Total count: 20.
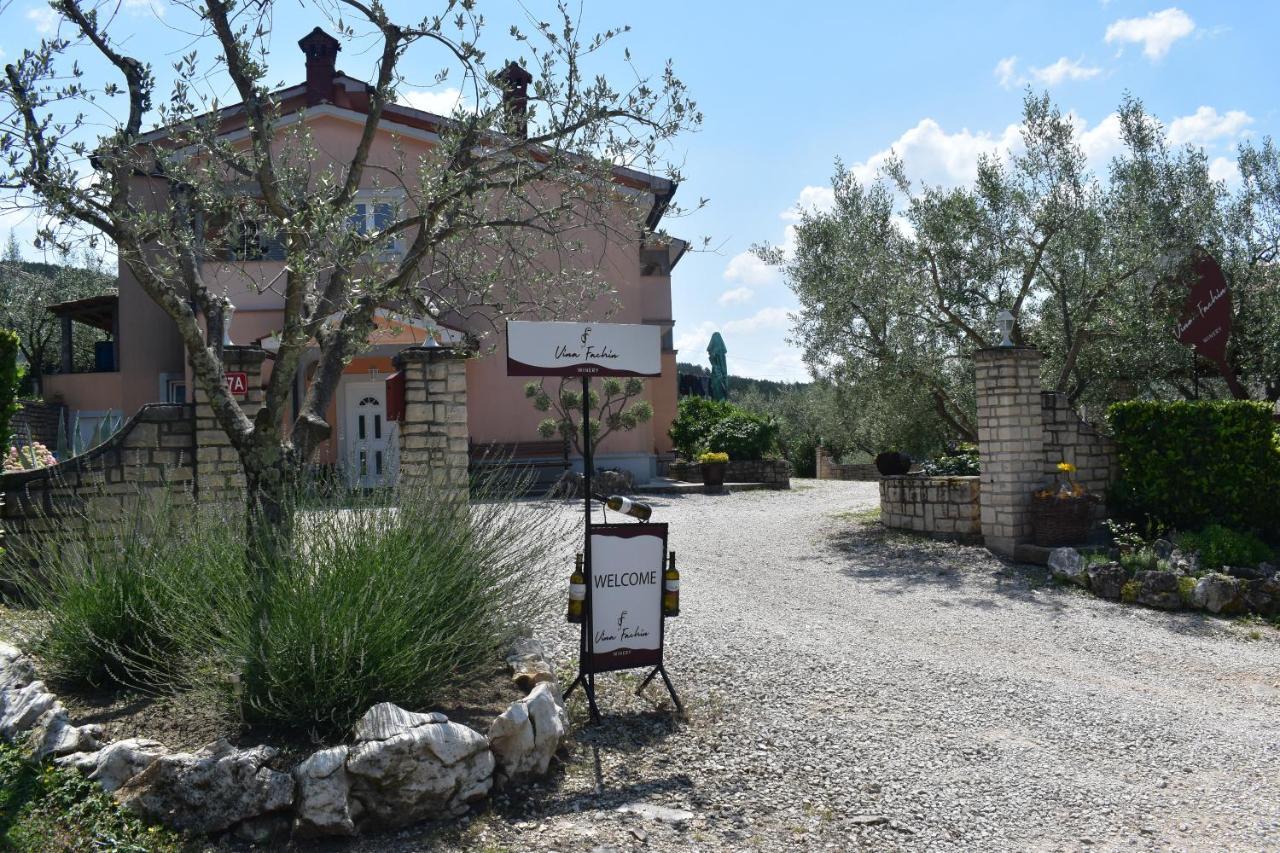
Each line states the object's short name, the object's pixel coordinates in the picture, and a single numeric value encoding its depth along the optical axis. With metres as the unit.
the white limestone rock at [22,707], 4.51
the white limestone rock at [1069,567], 9.59
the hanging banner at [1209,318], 11.41
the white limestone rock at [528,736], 4.50
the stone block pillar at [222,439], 7.91
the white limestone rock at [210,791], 4.00
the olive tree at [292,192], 5.61
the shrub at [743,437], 20.11
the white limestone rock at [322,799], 3.95
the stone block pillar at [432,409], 8.38
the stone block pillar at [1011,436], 10.83
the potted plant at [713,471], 18.75
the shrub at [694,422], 20.81
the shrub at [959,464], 13.16
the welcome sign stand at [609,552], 5.52
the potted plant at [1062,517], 10.52
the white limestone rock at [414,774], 4.07
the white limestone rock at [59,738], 4.41
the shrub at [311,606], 4.36
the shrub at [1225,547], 9.45
